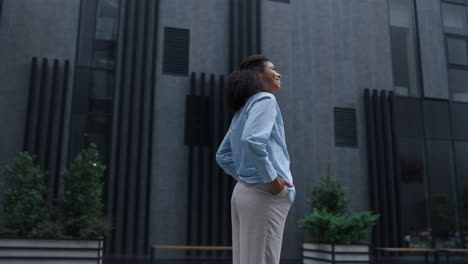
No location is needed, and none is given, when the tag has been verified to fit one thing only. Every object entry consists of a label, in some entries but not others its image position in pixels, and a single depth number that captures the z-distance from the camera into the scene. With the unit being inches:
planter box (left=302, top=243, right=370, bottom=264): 405.7
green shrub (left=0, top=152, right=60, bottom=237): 357.4
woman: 86.3
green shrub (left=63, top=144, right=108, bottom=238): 365.7
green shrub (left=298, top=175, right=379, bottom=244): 412.2
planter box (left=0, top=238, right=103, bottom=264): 341.4
